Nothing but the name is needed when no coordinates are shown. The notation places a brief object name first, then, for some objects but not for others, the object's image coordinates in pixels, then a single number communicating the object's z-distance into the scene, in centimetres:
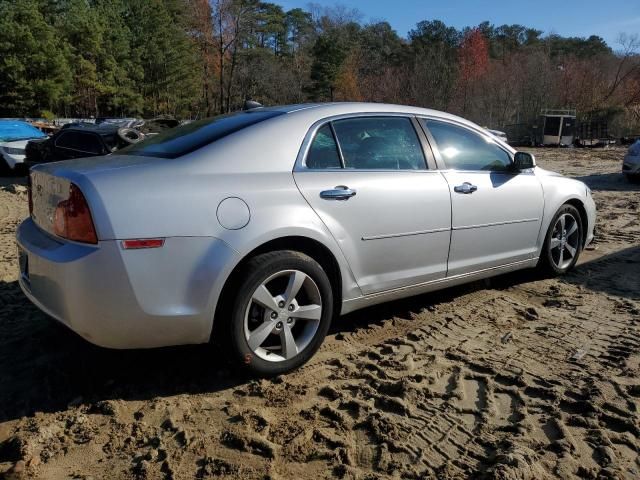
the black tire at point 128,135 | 996
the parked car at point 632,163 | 1222
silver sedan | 261
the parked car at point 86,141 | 992
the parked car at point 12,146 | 1323
